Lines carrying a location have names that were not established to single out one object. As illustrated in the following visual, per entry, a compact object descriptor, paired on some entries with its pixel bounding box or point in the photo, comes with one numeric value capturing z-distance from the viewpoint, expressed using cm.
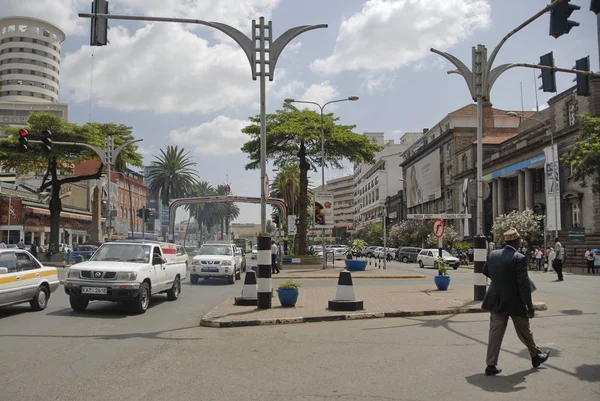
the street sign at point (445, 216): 2482
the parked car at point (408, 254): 5881
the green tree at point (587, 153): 3275
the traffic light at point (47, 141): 2345
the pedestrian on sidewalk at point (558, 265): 2388
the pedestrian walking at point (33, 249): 4119
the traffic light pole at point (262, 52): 1258
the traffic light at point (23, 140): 2262
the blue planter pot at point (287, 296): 1309
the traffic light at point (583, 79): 1428
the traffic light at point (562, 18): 1128
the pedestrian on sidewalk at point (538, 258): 3734
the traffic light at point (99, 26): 1127
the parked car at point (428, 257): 4500
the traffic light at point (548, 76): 1438
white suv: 2298
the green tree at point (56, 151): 4159
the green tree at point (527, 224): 4628
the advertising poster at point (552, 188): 4012
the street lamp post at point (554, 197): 3947
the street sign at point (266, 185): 1316
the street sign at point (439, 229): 2380
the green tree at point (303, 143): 3850
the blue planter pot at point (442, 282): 1820
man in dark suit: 686
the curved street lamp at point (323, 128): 3626
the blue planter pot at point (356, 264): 3303
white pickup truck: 1264
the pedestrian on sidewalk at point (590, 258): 3362
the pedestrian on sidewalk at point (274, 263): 2942
